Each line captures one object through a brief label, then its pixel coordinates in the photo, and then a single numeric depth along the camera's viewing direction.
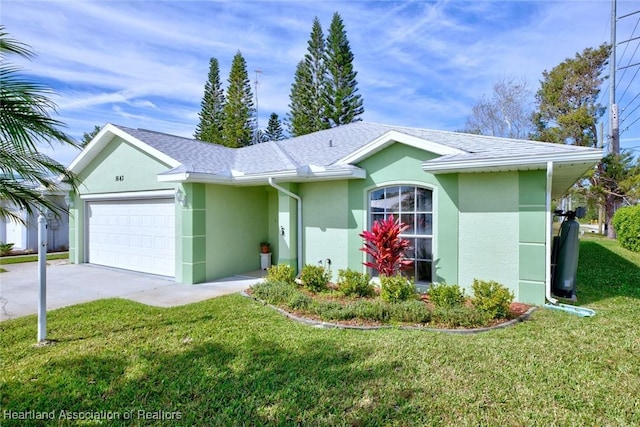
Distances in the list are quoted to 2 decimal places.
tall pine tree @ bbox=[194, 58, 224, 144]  32.81
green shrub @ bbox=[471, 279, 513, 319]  5.94
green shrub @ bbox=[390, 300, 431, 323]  6.02
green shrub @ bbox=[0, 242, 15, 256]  15.73
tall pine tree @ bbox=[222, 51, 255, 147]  31.33
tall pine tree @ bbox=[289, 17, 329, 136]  28.97
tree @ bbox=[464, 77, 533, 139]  26.52
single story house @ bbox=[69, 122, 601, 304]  7.00
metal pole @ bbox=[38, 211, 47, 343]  5.30
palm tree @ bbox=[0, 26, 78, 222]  3.89
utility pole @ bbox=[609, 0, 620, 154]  20.05
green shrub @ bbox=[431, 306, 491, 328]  5.77
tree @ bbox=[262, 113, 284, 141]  33.47
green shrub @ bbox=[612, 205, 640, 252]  15.96
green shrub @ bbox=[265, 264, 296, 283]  8.51
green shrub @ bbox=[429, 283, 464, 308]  6.33
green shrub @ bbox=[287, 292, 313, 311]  6.80
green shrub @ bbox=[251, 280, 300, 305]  7.39
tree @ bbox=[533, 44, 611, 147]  21.14
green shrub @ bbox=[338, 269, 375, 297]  7.54
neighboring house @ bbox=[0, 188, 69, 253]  17.80
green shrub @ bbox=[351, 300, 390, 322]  6.17
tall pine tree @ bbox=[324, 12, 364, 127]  28.34
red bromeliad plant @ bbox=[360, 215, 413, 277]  7.72
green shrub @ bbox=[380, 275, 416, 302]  6.75
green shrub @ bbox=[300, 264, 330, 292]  8.20
